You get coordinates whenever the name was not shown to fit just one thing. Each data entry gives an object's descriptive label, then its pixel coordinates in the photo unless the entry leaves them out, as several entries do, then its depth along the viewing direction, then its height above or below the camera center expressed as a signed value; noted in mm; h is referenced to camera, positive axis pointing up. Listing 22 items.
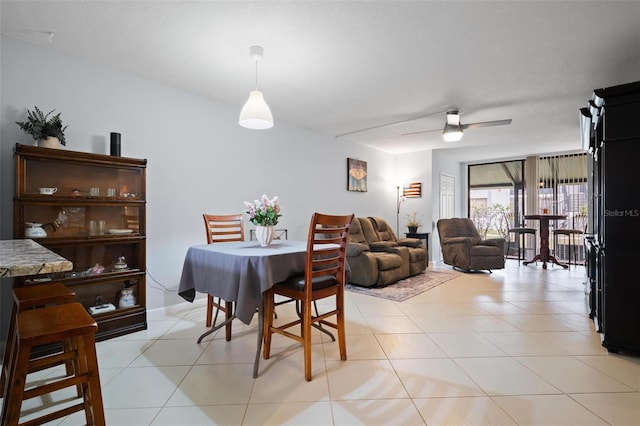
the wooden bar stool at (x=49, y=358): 1148 -566
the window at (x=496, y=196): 7344 +442
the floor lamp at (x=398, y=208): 6866 +131
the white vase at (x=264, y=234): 2436 -160
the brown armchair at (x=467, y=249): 5379 -630
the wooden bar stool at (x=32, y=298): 1506 -422
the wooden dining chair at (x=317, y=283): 1977 -487
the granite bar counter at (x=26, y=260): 970 -163
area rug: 3936 -1040
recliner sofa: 4316 -621
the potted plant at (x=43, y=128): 2338 +666
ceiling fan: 3910 +1142
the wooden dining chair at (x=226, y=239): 2506 -229
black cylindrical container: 2707 +614
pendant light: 2428 +819
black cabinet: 2225 -12
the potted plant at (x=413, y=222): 6129 -172
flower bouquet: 2428 -19
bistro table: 5895 -499
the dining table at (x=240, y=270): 1900 -381
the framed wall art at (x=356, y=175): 5730 +749
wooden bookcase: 2352 -47
